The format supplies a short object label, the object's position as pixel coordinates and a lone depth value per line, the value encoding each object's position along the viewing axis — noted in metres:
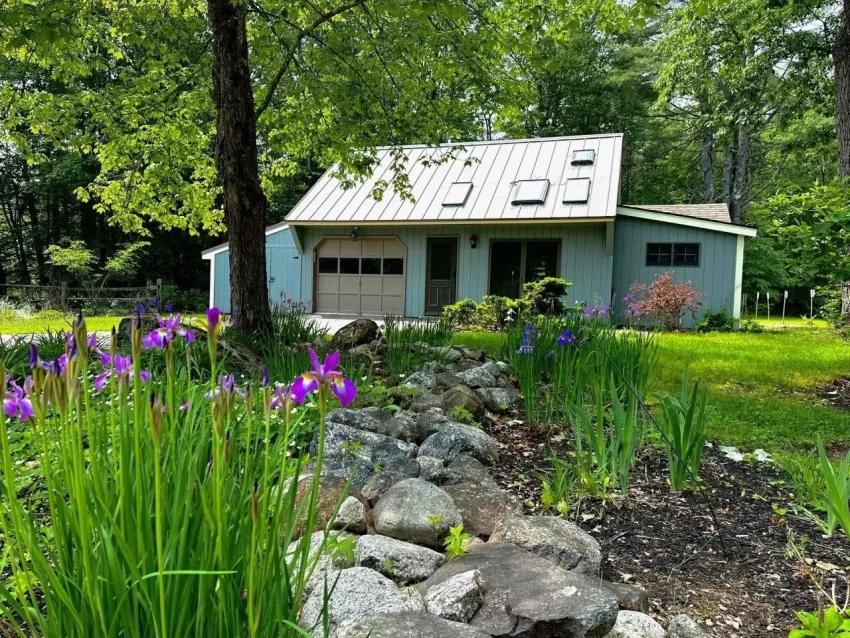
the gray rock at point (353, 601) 1.36
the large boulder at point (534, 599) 1.30
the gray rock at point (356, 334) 5.79
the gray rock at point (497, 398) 3.81
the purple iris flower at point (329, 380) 0.83
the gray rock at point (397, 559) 1.62
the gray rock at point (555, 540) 1.72
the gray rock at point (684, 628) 1.40
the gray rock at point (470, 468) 2.40
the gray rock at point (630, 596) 1.54
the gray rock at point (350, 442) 2.40
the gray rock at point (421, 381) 3.97
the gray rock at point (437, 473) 2.38
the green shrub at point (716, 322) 11.41
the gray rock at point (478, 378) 4.15
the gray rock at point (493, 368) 4.63
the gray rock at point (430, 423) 2.97
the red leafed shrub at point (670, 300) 10.98
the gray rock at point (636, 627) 1.39
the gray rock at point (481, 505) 1.99
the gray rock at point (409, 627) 1.20
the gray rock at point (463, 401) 3.39
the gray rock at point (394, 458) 2.43
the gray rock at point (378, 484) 2.12
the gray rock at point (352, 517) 1.87
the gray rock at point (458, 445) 2.70
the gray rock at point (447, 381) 4.09
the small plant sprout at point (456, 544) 1.69
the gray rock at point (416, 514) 1.84
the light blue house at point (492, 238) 12.40
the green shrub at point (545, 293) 10.34
